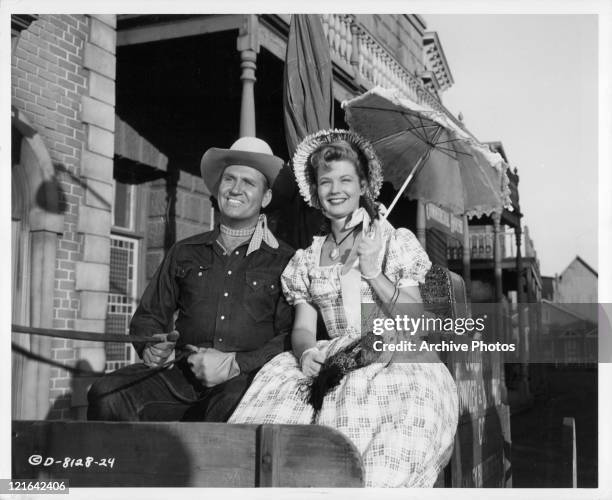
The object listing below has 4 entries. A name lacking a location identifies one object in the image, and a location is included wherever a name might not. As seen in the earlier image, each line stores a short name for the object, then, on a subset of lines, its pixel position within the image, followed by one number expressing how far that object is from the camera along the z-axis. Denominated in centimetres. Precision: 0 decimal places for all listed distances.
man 242
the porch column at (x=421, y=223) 683
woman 195
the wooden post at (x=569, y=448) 266
